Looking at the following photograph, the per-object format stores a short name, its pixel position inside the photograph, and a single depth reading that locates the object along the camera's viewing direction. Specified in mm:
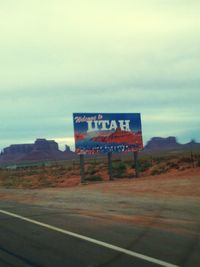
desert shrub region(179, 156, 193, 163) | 50469
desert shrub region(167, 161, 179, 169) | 47306
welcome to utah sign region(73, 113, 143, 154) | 37719
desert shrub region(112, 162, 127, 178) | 46969
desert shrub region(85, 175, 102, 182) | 43925
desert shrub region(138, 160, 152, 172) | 50562
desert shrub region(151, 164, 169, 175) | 45341
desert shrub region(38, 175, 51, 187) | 44281
